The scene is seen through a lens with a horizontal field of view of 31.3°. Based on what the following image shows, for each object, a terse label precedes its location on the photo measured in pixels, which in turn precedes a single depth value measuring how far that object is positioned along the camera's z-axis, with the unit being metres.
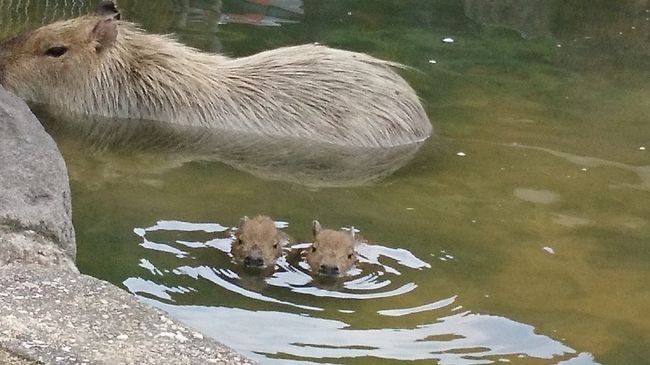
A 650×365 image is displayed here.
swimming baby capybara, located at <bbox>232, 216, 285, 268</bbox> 4.29
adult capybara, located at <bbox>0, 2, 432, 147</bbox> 6.24
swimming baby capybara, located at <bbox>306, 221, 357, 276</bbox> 4.28
